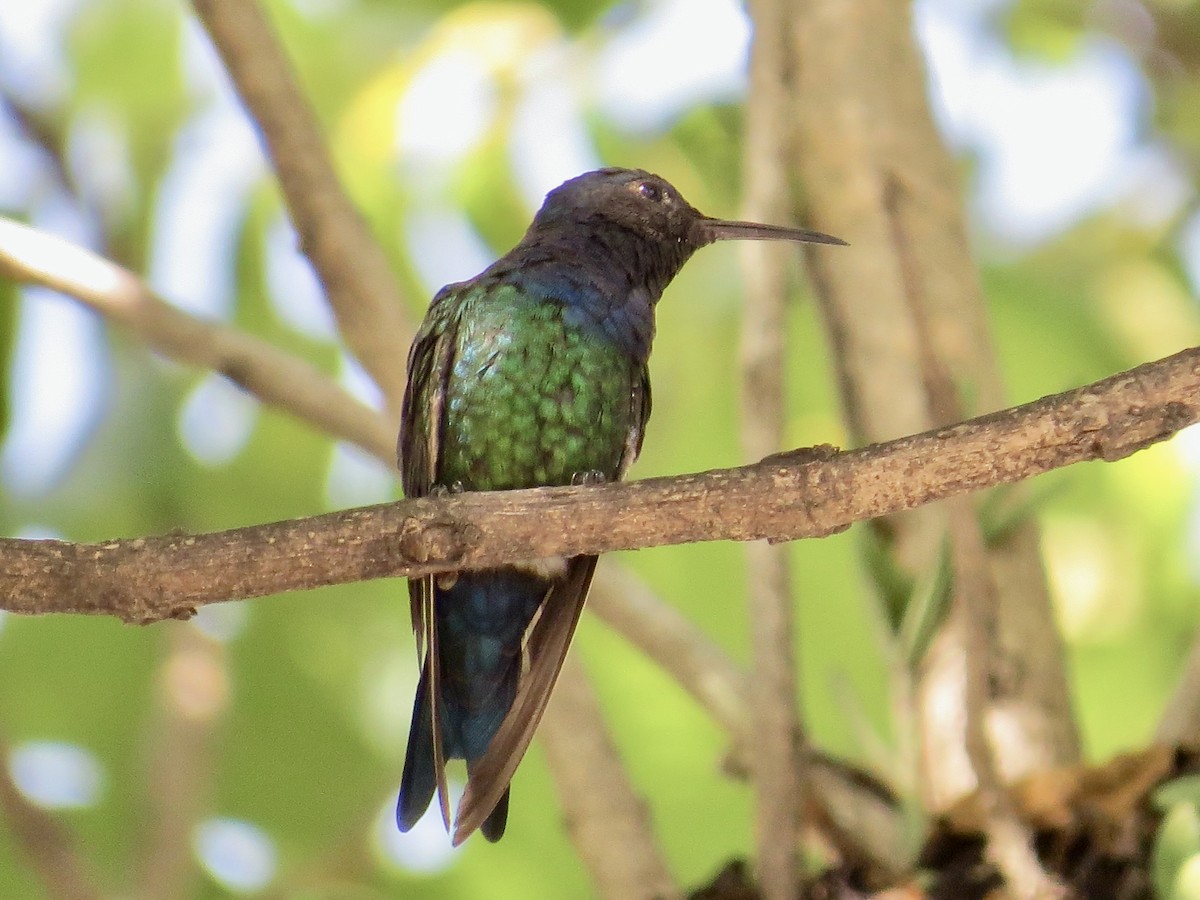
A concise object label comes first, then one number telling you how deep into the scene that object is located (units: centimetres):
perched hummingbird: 846
